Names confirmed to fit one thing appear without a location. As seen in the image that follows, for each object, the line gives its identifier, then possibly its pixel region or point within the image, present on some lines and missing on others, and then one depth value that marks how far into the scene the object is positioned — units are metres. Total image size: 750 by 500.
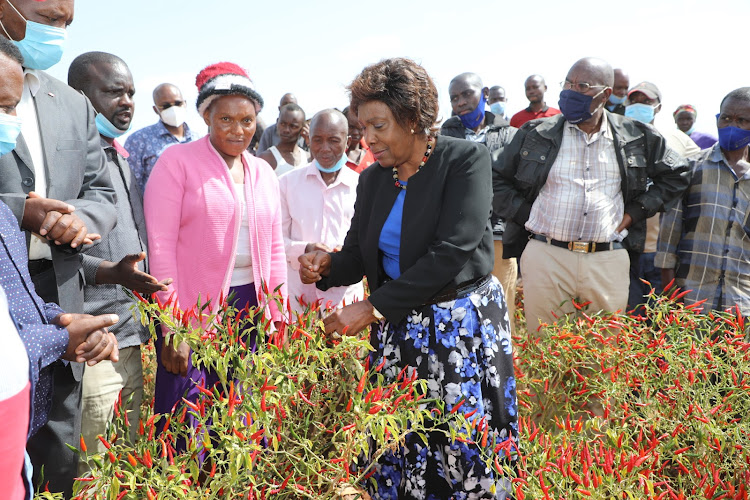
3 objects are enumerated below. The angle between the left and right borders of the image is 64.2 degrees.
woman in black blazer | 2.53
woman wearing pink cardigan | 2.91
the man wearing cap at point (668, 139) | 5.81
